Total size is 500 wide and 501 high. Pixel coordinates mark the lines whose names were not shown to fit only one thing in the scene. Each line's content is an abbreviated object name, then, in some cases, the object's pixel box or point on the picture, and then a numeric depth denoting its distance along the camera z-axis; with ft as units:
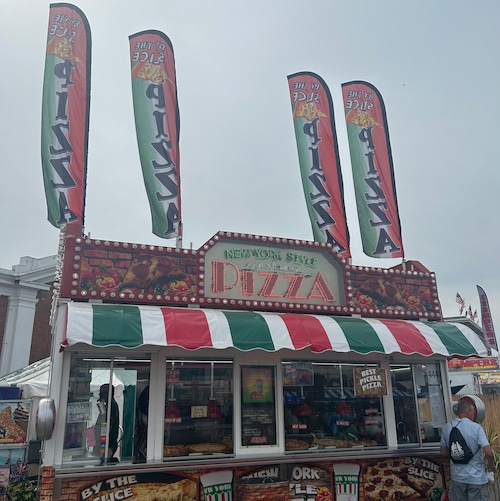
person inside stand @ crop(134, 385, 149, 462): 23.68
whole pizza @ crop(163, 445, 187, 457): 23.75
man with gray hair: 21.36
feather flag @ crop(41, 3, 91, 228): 27.14
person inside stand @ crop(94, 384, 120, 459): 23.04
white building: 58.59
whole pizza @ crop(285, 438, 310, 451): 26.21
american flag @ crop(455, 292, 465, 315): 131.03
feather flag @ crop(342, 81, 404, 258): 34.50
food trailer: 22.30
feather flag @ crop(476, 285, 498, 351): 87.47
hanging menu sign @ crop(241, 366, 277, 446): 25.49
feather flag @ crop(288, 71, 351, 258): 33.98
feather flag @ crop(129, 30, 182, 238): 28.68
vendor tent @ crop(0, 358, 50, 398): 34.45
